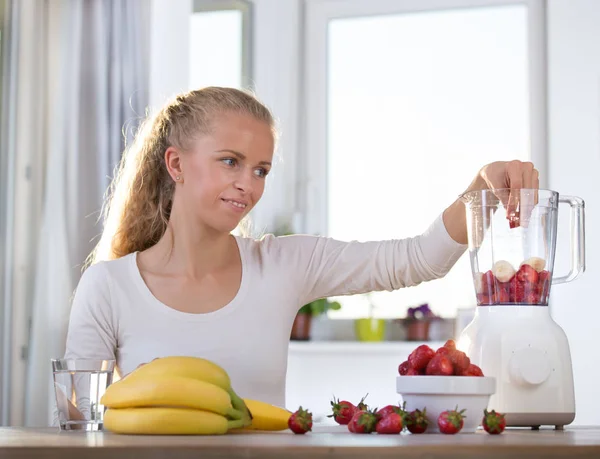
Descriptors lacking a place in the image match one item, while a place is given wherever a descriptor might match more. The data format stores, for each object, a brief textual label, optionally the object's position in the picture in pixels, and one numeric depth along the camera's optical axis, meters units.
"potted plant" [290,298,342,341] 5.25
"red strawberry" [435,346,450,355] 1.81
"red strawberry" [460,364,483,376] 1.80
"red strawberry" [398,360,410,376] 1.86
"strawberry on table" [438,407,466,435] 1.70
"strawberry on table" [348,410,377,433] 1.73
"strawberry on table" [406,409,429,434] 1.75
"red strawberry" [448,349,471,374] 1.80
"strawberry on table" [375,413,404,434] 1.72
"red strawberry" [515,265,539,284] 2.03
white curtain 4.46
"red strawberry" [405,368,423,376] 1.83
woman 2.45
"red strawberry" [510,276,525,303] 2.02
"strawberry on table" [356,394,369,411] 1.79
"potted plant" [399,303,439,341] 5.15
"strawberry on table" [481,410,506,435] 1.73
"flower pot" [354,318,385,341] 5.21
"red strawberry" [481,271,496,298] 2.05
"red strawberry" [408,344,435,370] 1.83
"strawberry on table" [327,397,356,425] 1.81
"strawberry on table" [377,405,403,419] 1.73
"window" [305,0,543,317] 5.34
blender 1.97
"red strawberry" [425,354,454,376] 1.79
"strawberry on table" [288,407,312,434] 1.73
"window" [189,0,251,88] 5.60
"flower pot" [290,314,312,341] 5.26
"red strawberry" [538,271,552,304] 2.03
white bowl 1.77
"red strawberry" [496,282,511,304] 2.03
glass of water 1.84
